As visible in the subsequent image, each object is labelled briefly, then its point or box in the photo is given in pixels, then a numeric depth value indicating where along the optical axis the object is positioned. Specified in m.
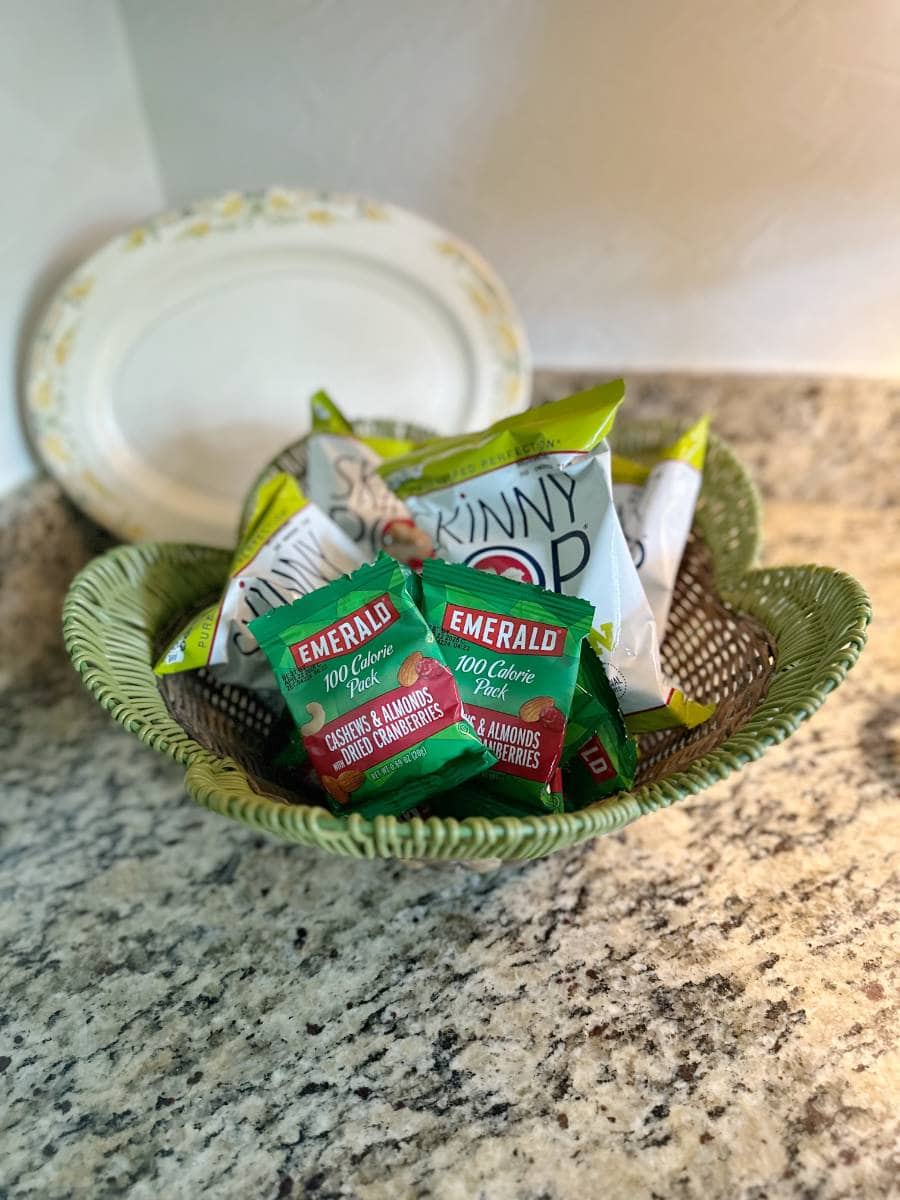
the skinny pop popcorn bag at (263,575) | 0.57
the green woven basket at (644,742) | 0.41
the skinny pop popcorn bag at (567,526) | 0.57
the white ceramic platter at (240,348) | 0.82
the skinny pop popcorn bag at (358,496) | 0.66
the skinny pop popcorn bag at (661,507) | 0.65
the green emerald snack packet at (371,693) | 0.50
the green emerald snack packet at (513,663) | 0.52
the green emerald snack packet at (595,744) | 0.55
